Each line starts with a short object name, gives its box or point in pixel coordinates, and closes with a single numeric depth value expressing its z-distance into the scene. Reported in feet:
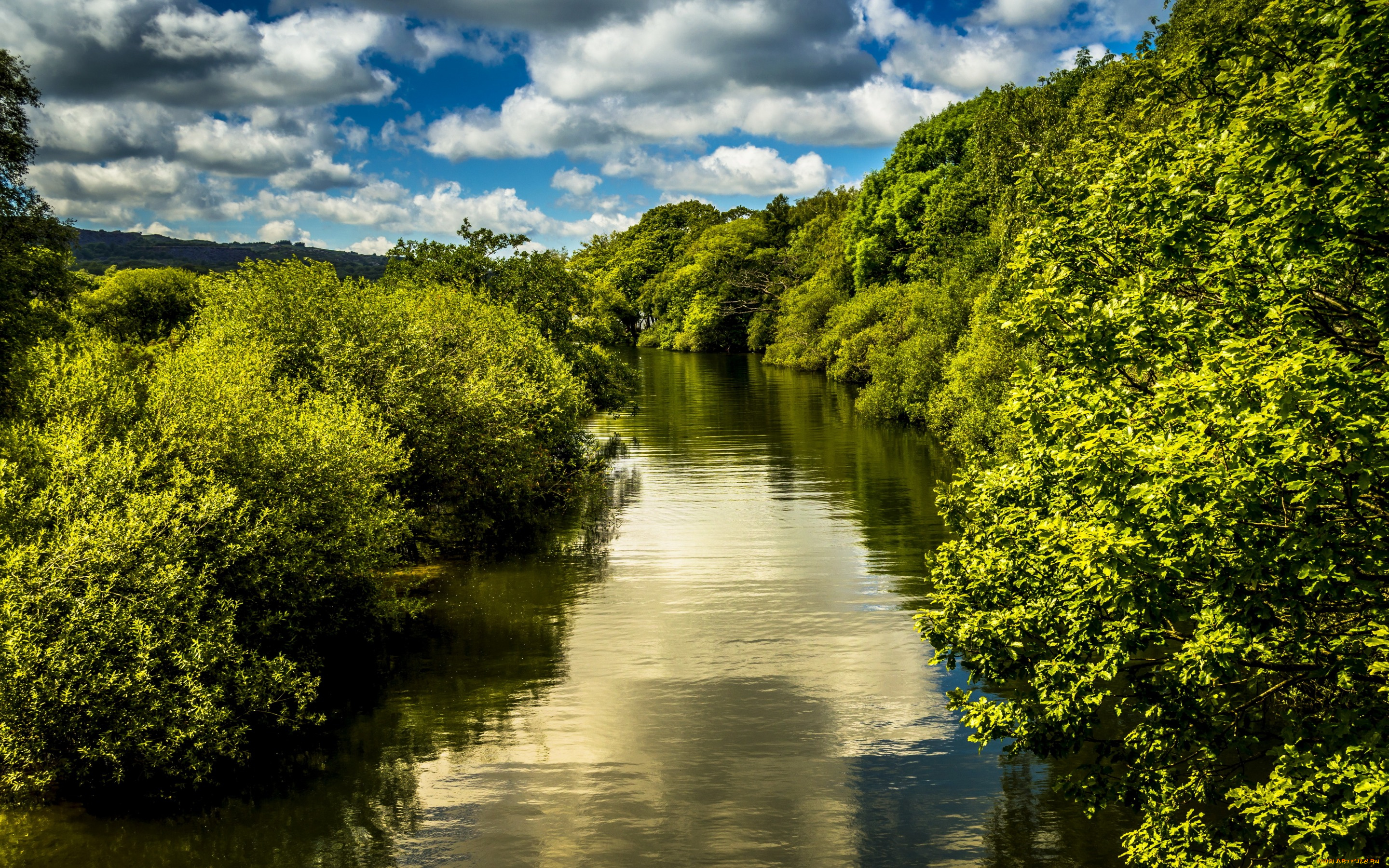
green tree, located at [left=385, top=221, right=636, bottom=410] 176.65
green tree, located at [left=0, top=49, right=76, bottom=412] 69.82
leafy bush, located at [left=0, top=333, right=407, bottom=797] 53.88
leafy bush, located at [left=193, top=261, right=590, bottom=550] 100.94
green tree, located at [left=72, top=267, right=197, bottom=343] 226.58
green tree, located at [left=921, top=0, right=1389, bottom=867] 32.14
